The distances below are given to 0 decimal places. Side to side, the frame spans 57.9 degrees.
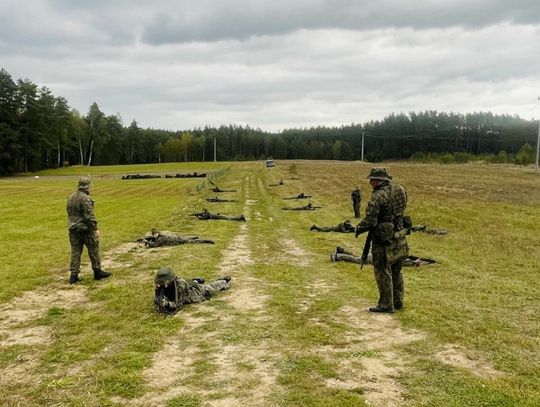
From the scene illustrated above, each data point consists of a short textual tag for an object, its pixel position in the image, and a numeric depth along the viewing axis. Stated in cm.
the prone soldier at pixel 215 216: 2488
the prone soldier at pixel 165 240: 1742
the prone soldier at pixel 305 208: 3031
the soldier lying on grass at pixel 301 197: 3734
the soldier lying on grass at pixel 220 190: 4287
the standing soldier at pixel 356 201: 2667
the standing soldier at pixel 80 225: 1201
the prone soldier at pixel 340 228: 2128
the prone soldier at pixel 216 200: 3512
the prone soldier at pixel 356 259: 1405
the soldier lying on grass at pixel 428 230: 2041
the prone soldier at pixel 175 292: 941
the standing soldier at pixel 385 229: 892
